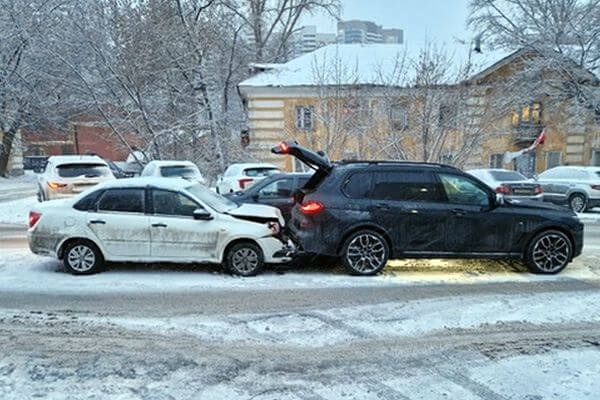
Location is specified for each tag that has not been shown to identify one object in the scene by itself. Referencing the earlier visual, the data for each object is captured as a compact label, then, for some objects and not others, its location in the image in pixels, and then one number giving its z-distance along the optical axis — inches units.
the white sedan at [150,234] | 286.5
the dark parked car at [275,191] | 407.5
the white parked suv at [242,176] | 574.9
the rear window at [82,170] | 529.0
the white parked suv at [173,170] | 593.9
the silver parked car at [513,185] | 548.1
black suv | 284.8
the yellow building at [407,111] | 674.2
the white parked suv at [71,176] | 511.8
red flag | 942.4
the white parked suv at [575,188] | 628.7
